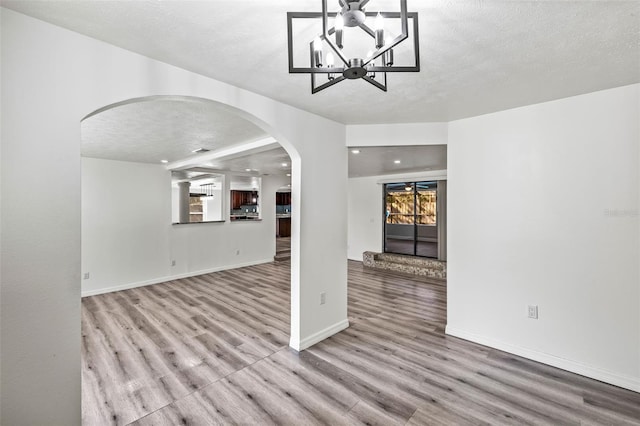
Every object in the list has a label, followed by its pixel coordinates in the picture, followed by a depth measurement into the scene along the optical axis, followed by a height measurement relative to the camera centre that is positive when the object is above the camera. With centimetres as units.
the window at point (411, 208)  754 +15
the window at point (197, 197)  700 +60
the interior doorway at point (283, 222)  971 -43
